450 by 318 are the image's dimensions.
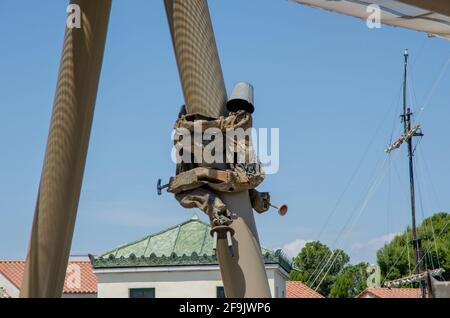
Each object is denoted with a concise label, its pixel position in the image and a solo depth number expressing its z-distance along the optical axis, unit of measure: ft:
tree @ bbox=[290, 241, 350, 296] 274.36
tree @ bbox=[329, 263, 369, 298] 249.55
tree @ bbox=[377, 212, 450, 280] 224.33
